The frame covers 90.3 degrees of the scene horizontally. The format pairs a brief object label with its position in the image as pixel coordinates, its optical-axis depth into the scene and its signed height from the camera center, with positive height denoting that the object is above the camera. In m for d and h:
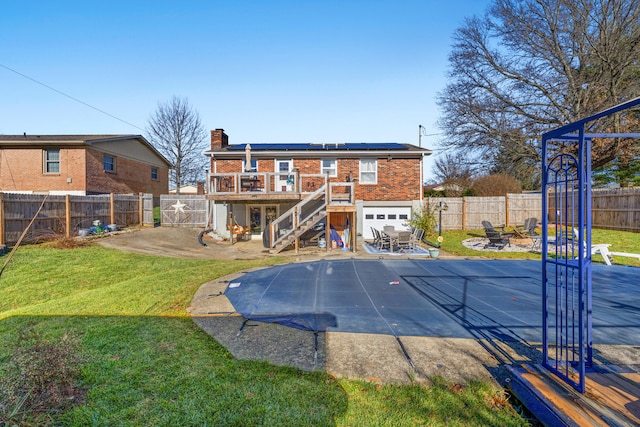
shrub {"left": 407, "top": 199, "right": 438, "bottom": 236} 17.05 -0.42
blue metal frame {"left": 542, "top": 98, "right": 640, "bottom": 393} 2.73 -0.14
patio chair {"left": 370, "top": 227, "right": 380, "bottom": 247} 14.71 -1.26
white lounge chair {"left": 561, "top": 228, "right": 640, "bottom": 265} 10.47 -1.35
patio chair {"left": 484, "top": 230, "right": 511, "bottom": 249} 13.65 -1.24
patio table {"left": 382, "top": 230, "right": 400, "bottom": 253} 13.38 -1.17
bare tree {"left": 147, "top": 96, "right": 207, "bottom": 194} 33.09 +7.97
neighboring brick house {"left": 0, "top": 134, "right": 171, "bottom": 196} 18.33 +2.73
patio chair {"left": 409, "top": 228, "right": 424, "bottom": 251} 13.73 -1.21
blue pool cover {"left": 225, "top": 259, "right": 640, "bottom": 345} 5.04 -1.81
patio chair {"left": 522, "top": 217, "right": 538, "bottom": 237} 15.19 -0.70
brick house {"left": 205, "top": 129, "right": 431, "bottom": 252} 17.47 +1.85
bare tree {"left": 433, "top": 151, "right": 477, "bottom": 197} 23.04 +3.61
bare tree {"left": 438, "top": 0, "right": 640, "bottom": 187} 16.05 +7.92
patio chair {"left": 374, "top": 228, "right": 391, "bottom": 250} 14.02 -1.32
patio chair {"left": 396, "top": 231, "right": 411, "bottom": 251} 13.27 -1.12
